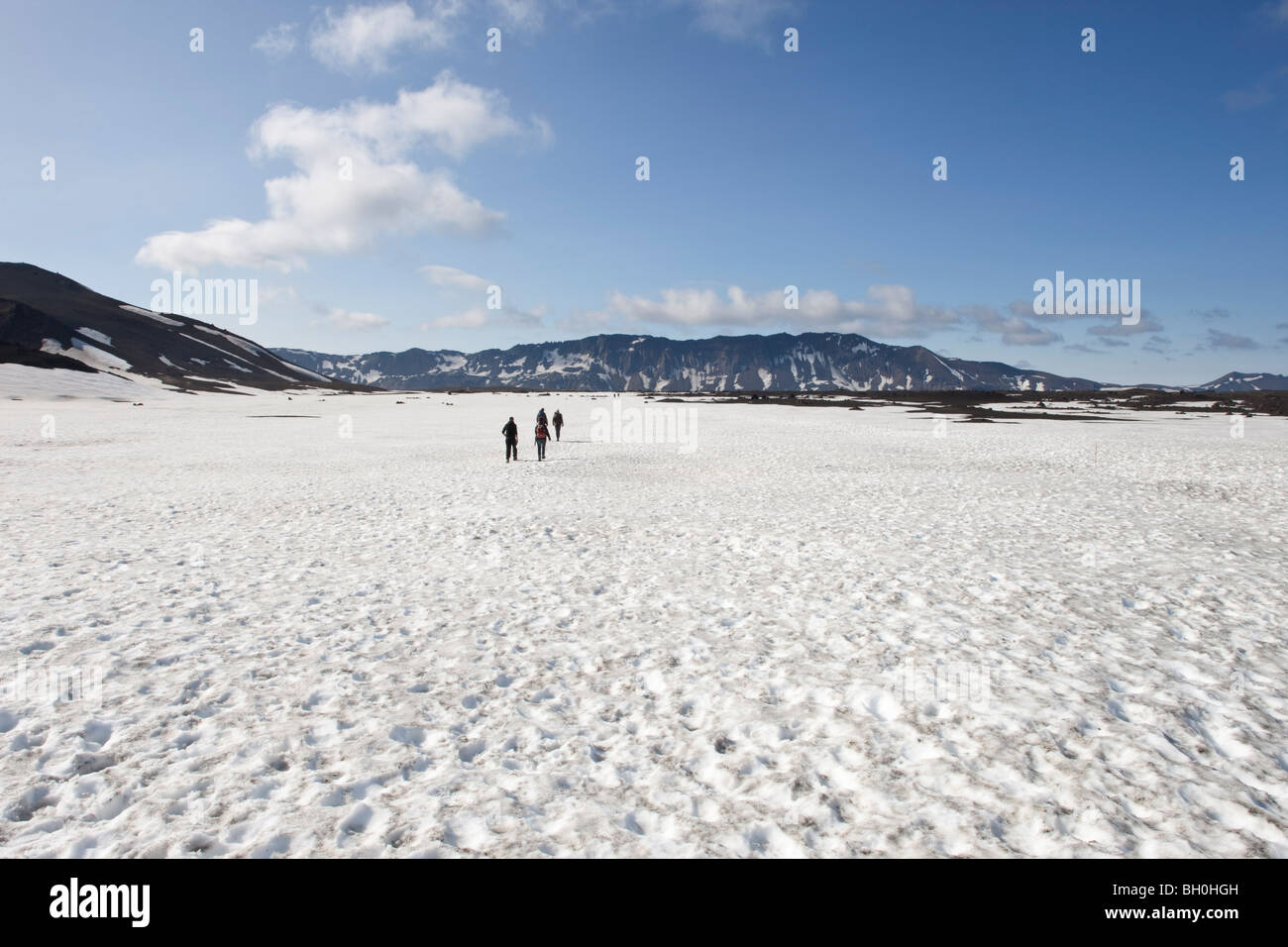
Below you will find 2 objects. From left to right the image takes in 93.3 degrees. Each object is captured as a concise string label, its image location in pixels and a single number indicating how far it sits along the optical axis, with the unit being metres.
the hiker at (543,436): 28.05
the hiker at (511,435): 27.67
